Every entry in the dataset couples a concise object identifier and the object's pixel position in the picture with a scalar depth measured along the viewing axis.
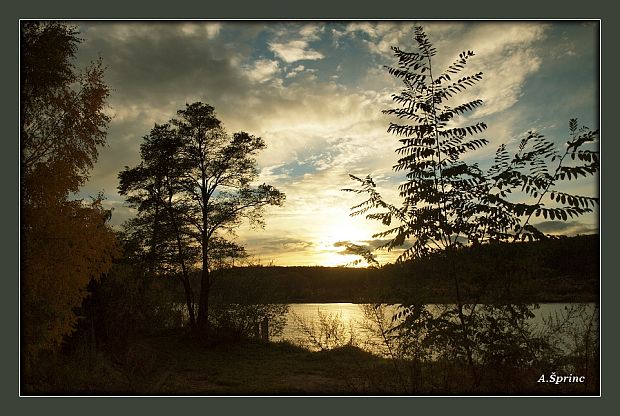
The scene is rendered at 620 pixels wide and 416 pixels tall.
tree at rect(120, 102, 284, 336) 15.77
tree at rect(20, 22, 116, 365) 6.60
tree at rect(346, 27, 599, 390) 5.75
